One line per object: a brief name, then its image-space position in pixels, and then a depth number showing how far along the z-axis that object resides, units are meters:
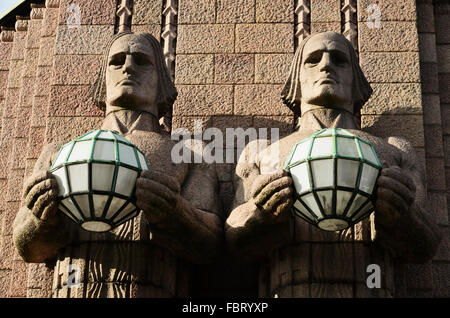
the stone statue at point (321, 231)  13.00
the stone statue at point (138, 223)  13.07
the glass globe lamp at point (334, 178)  12.15
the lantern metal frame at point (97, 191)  12.33
